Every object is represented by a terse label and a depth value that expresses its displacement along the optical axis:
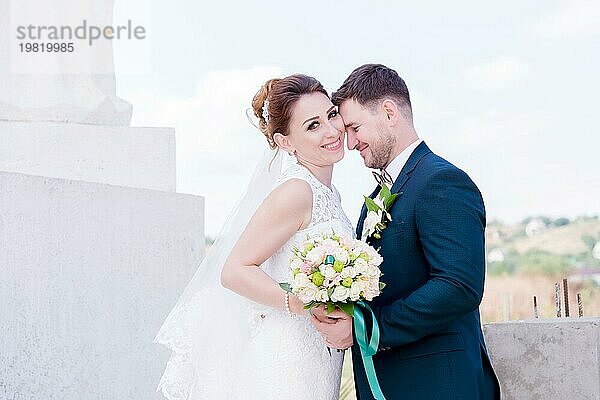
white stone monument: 5.19
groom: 2.92
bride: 3.34
